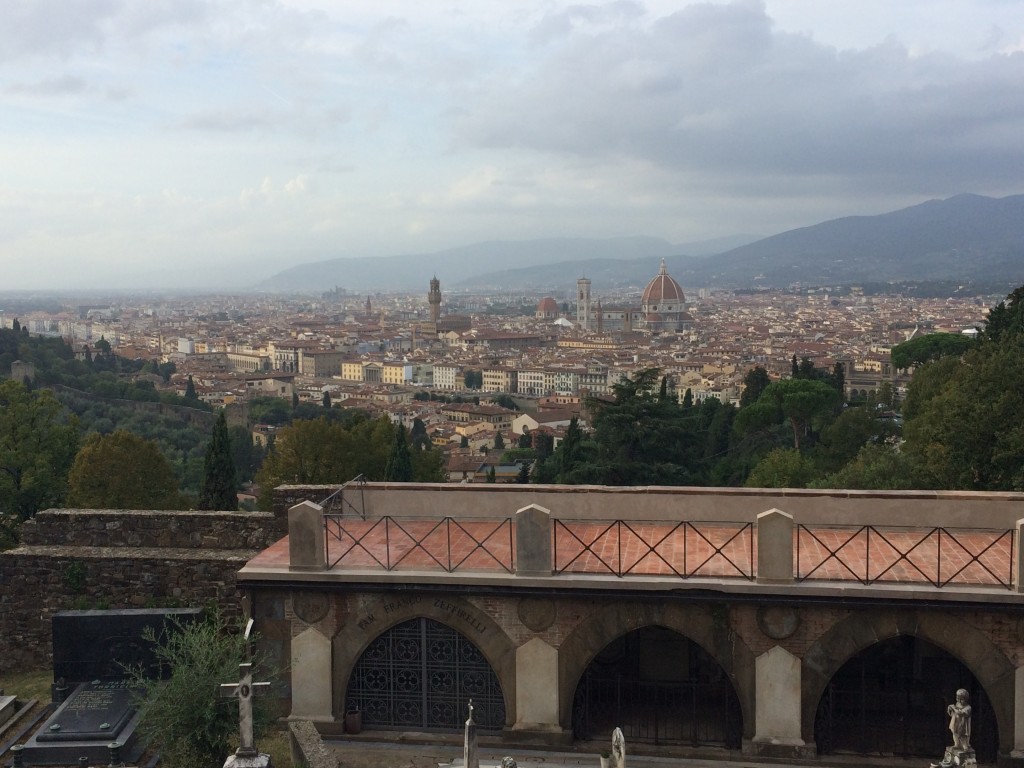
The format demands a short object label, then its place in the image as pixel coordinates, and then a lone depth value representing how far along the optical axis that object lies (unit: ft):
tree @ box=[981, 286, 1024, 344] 99.35
